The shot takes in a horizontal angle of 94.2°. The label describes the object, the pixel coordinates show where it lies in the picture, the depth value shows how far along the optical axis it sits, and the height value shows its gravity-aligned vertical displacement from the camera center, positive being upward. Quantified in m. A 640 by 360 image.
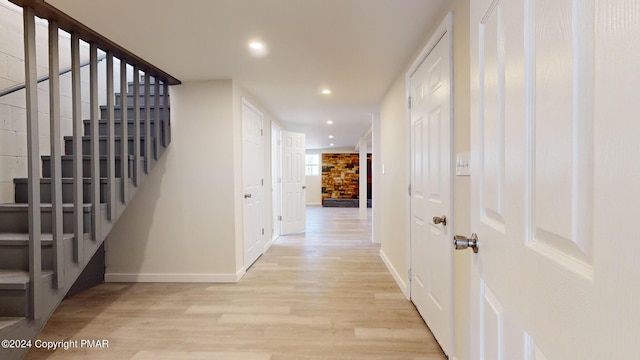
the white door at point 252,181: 3.54 -0.06
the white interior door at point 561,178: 0.32 -0.01
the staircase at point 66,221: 1.62 -0.31
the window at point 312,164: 11.42 +0.46
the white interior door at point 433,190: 1.77 -0.10
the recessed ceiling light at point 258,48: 2.29 +1.03
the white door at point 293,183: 5.67 -0.14
